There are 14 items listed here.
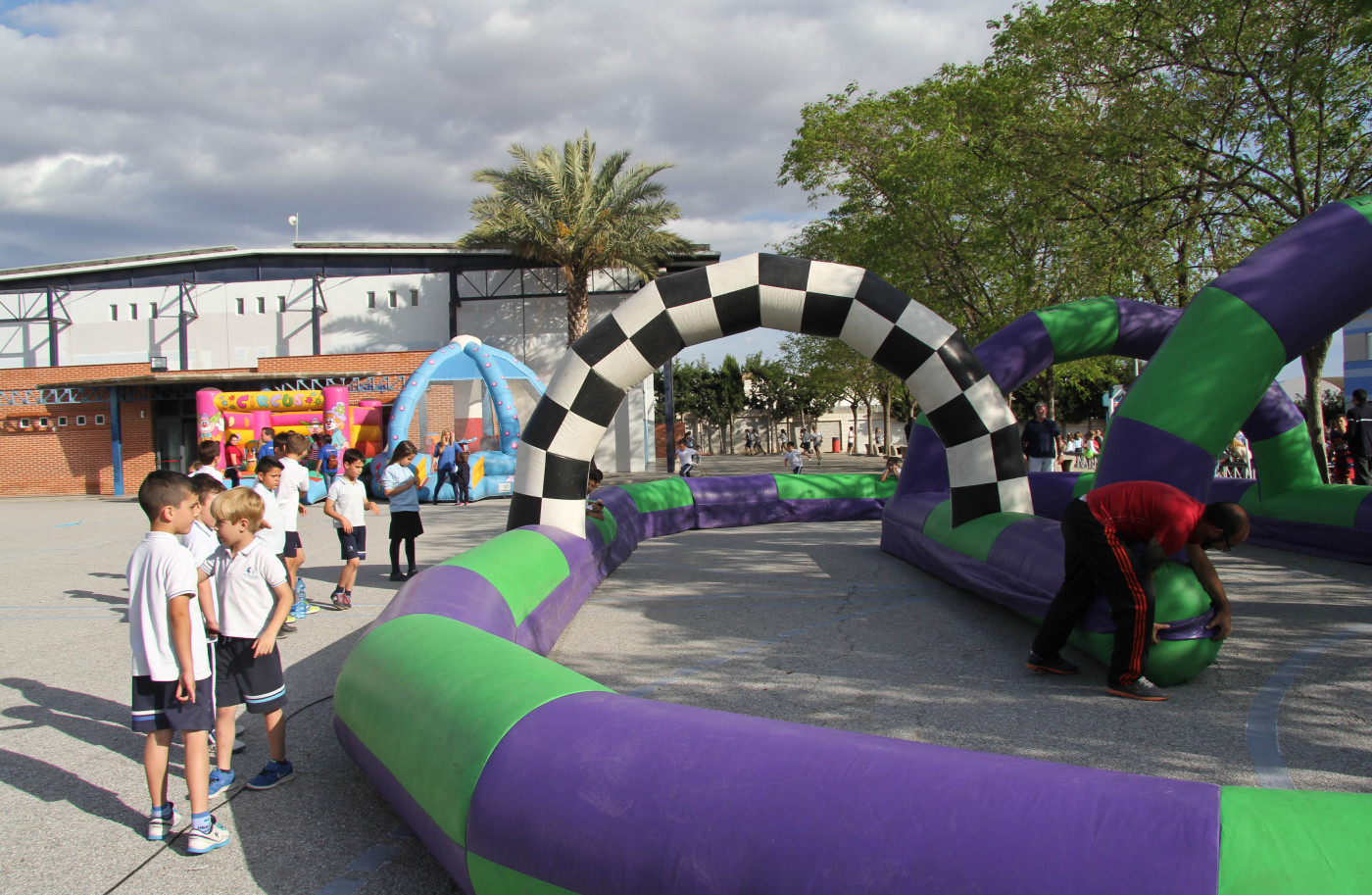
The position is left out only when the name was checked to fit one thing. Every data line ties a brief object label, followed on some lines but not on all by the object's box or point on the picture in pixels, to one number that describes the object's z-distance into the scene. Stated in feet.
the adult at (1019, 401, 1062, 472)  42.63
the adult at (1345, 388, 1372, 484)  42.34
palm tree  75.66
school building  83.82
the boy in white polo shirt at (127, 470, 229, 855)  10.48
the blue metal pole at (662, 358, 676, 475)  85.92
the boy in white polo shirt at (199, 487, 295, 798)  11.86
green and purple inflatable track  5.98
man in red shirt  14.52
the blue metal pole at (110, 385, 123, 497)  79.77
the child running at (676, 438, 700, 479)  62.85
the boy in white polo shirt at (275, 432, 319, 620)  22.79
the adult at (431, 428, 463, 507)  59.06
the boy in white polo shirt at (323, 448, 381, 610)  23.96
